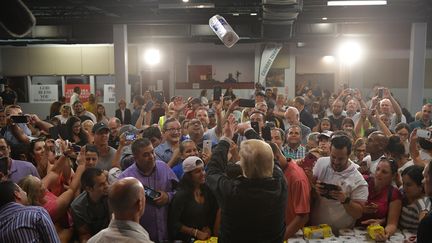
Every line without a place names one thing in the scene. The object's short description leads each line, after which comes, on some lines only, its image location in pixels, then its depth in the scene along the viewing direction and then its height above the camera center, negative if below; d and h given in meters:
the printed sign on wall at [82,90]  13.55 -0.23
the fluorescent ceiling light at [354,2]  7.68 +1.50
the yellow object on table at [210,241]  3.09 -1.12
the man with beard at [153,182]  3.28 -0.79
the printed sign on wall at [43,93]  13.84 -0.32
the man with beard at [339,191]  3.20 -0.78
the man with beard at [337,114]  6.74 -0.47
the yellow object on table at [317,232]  3.16 -1.08
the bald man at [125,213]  2.09 -0.64
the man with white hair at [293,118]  5.91 -0.46
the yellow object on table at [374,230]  3.12 -1.05
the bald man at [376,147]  4.25 -0.61
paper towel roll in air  5.95 +0.71
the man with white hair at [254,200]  2.47 -0.66
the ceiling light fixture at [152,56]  14.08 +0.90
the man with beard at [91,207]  3.20 -0.92
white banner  12.69 +0.77
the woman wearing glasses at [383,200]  3.33 -0.90
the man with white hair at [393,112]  6.74 -0.43
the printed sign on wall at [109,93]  13.45 -0.29
